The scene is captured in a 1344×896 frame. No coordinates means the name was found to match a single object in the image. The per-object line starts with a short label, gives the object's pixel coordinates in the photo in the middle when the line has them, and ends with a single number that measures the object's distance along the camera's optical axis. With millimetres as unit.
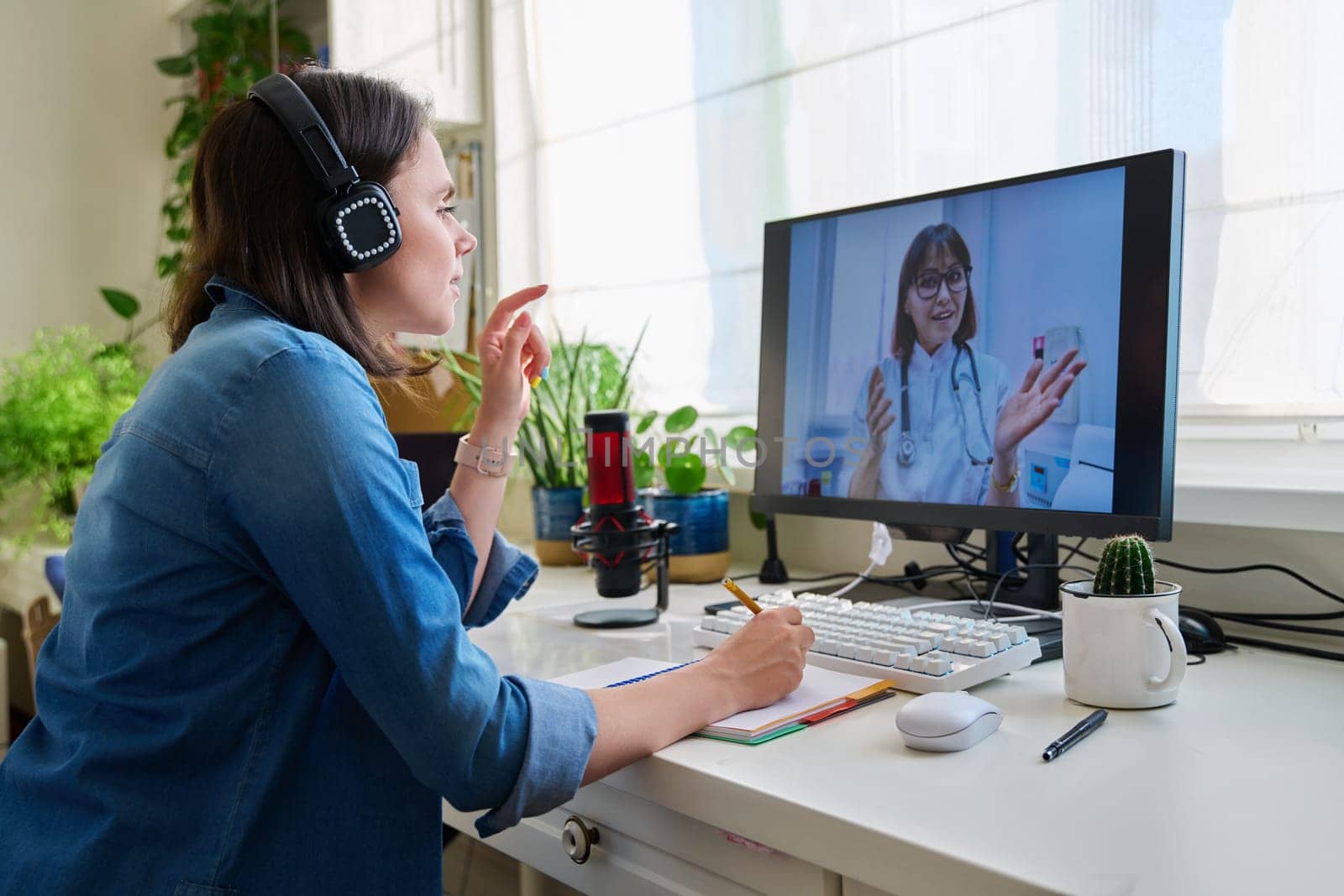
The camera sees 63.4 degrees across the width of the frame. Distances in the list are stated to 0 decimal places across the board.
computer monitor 1025
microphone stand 1401
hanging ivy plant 3047
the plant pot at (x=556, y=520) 1827
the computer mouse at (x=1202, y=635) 1071
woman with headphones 696
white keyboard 946
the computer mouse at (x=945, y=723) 784
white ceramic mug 878
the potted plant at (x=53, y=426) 2543
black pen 772
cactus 892
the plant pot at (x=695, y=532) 1621
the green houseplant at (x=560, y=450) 1833
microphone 1395
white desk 599
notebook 843
